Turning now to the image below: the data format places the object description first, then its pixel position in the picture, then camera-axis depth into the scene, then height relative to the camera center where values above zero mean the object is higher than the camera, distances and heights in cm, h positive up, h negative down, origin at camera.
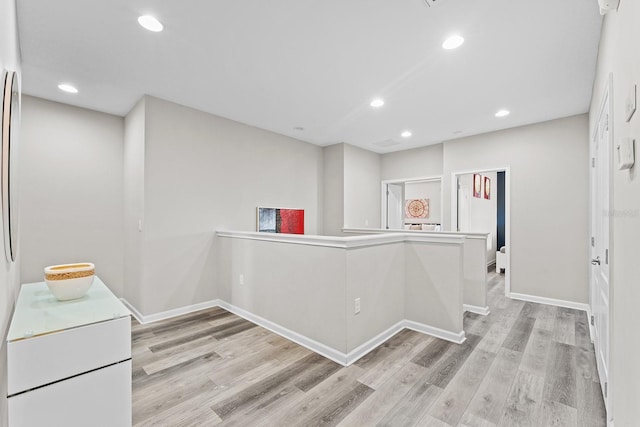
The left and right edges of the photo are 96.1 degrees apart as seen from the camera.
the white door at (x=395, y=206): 633 +20
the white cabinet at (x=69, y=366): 115 -66
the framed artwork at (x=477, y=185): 642 +70
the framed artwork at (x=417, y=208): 883 +23
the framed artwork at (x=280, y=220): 454 -10
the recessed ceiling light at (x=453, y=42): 223 +138
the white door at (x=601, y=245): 193 -23
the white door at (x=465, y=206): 603 +20
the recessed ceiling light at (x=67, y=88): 310 +138
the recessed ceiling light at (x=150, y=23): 204 +139
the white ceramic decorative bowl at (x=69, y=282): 157 -38
